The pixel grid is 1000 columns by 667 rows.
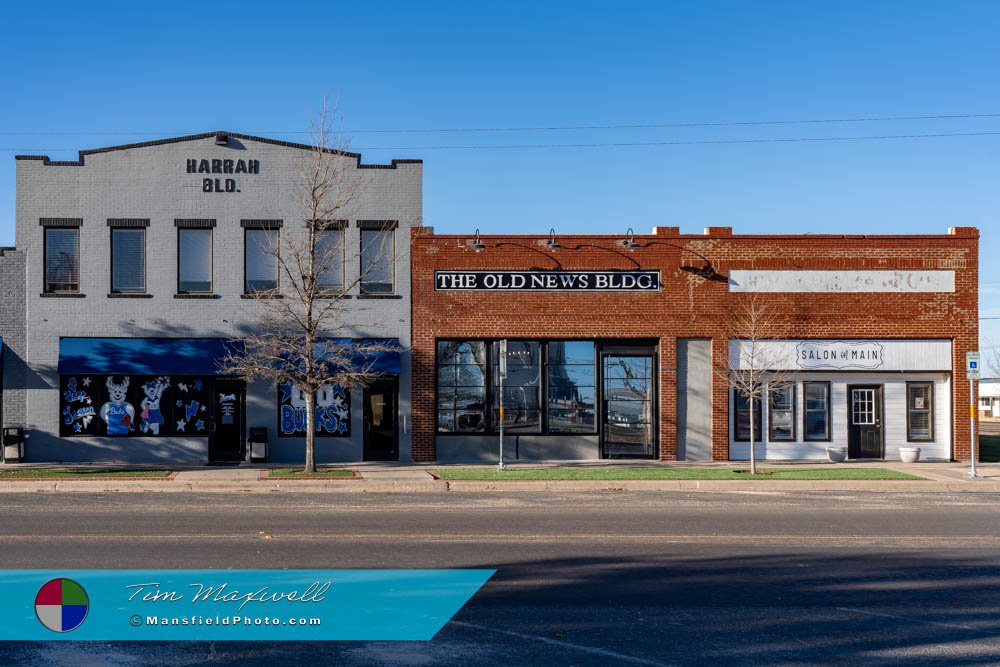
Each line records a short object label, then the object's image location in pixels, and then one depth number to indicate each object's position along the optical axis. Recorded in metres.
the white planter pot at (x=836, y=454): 25.45
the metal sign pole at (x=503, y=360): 22.97
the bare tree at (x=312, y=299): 22.44
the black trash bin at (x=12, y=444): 24.23
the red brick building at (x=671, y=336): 25.59
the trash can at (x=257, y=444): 24.81
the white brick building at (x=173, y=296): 24.81
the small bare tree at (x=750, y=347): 25.58
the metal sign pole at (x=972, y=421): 22.48
